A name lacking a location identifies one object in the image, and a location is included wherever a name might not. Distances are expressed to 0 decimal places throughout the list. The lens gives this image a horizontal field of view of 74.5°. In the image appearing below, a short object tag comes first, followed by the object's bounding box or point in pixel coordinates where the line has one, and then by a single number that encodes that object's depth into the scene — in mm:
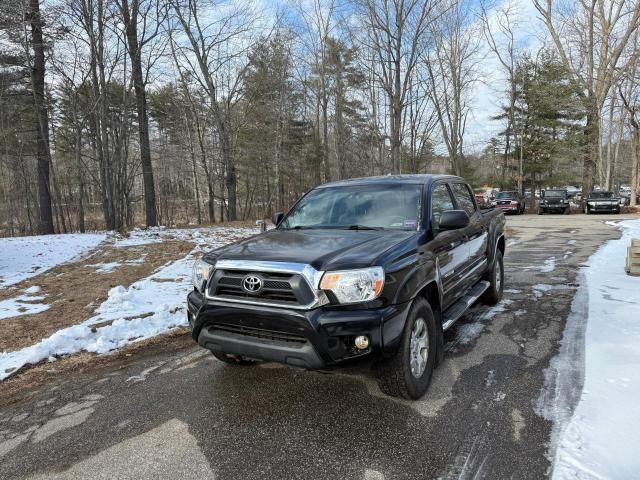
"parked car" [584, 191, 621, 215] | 24438
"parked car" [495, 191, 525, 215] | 27594
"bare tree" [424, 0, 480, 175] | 27775
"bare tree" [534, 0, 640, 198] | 26328
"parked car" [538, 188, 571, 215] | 26859
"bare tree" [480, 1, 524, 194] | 31461
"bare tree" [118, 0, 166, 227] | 15367
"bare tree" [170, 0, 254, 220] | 18938
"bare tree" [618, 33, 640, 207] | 22775
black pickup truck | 2770
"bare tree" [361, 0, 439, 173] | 17703
